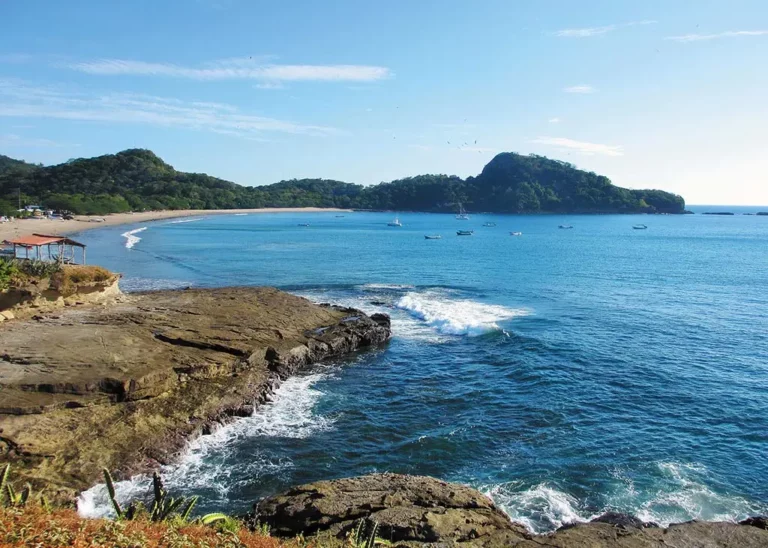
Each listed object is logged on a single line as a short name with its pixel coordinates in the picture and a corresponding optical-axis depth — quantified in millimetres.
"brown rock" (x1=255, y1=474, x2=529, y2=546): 11953
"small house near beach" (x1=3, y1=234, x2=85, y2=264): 31906
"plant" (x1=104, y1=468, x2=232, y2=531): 9133
